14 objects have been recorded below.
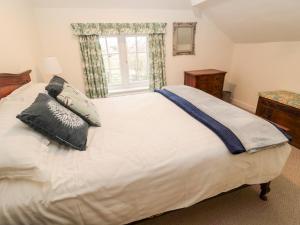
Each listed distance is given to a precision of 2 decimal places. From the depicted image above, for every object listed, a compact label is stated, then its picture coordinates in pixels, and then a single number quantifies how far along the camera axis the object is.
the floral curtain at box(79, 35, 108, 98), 3.11
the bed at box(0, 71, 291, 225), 0.96
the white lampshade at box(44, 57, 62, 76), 2.60
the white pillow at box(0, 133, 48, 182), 0.92
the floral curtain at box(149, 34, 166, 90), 3.45
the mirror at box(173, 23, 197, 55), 3.55
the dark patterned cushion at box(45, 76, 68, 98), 1.52
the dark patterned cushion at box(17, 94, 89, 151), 1.14
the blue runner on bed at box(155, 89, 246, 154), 1.27
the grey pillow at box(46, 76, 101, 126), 1.52
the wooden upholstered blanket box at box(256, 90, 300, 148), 2.40
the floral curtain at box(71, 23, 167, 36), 3.00
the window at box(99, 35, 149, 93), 3.41
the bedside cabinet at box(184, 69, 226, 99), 3.52
